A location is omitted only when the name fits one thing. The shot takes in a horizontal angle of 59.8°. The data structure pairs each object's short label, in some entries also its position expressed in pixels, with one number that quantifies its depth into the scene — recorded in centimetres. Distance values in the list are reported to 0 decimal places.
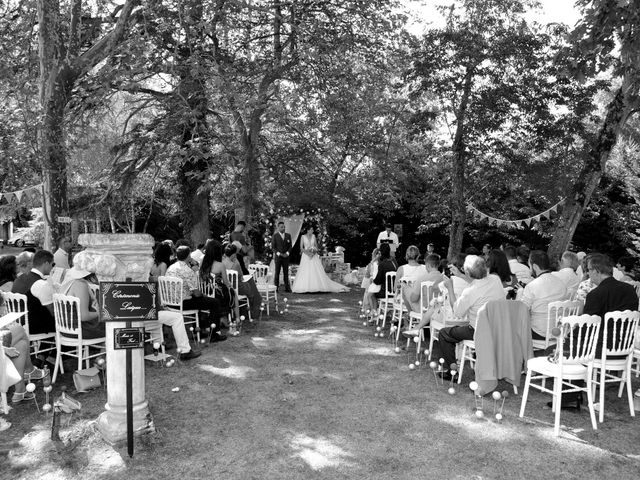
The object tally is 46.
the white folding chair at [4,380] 419
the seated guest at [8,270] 562
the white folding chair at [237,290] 785
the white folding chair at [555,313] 496
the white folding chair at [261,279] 894
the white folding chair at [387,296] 763
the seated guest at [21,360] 459
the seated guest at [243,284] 805
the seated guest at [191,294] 664
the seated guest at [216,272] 725
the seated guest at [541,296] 532
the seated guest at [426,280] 623
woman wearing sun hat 505
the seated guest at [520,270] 741
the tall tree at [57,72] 832
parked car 2536
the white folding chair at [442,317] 553
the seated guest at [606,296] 439
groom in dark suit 1173
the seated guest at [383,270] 780
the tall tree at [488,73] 1156
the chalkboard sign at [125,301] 351
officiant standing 1234
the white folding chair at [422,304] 600
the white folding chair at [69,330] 499
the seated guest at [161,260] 730
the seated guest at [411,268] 700
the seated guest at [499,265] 605
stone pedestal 375
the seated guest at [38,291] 522
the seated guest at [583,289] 551
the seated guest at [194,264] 788
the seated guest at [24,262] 610
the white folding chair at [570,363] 402
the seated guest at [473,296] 494
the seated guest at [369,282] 834
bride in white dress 1195
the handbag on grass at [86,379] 471
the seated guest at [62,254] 762
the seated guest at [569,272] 624
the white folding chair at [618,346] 415
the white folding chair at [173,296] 648
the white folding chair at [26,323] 497
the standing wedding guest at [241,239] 955
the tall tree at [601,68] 591
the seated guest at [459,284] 576
